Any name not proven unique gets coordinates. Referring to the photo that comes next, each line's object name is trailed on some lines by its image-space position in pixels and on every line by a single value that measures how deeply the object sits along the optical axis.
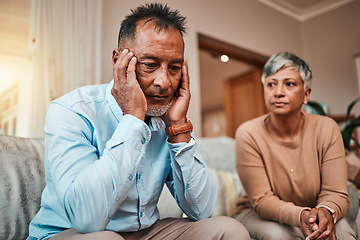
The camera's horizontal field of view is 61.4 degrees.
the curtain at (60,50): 2.40
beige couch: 1.26
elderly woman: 1.42
